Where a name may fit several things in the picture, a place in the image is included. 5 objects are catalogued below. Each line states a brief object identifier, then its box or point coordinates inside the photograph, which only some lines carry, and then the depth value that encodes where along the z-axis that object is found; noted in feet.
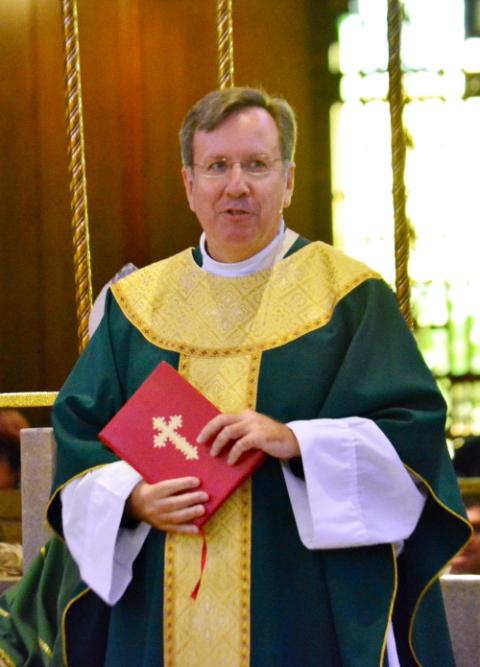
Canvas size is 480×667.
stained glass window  39.63
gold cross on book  14.10
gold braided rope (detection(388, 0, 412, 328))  19.11
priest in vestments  13.91
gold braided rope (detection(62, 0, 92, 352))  19.66
